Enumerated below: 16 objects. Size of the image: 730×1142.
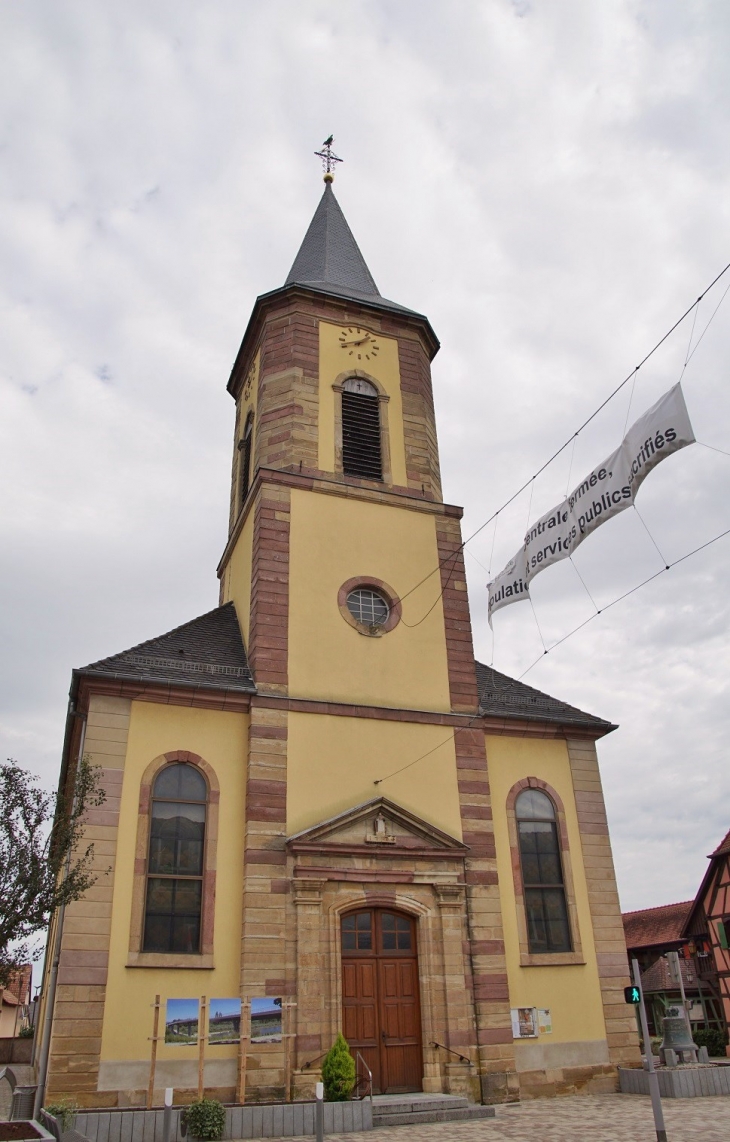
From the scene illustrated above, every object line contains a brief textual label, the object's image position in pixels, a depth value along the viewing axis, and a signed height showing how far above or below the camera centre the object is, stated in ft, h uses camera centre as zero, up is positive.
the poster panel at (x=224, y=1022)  45.29 +1.70
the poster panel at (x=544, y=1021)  52.39 +1.32
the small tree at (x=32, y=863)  37.96 +7.76
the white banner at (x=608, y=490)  31.81 +19.41
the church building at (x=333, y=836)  45.83 +11.03
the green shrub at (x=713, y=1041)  85.90 -0.03
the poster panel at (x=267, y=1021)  45.68 +1.68
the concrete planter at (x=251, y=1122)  37.81 -2.31
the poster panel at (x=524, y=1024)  51.72 +1.22
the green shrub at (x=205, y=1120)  38.70 -2.17
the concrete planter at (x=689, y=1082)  49.90 -1.95
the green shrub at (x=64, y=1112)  36.42 -1.61
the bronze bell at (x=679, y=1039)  57.67 +0.16
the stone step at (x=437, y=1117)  42.70 -2.72
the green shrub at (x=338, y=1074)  42.04 -0.73
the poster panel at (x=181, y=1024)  44.55 +1.65
